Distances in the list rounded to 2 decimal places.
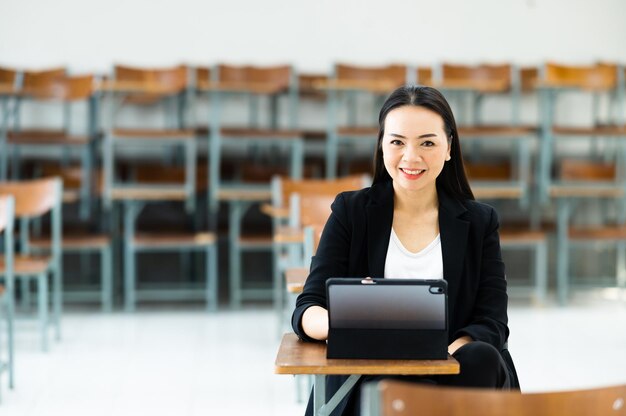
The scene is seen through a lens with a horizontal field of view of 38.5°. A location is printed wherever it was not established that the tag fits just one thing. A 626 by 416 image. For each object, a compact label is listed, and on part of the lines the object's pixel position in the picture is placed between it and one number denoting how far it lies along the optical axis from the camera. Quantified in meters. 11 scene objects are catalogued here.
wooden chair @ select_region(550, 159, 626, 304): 6.37
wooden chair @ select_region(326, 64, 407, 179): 6.15
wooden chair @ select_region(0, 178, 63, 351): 4.55
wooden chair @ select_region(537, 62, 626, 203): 6.37
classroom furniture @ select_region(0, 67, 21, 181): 6.06
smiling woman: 1.98
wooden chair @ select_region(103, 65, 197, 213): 5.91
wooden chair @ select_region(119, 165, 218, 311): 5.93
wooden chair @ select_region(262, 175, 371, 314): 3.94
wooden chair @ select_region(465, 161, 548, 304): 6.22
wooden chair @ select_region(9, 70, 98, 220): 6.29
